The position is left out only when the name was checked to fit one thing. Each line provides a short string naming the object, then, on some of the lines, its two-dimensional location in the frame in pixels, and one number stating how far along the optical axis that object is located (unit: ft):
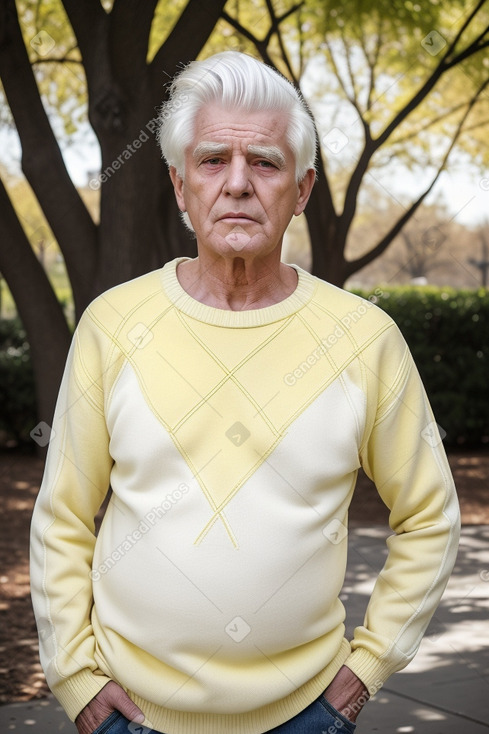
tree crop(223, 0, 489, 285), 31.01
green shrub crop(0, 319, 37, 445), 39.11
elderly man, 6.72
